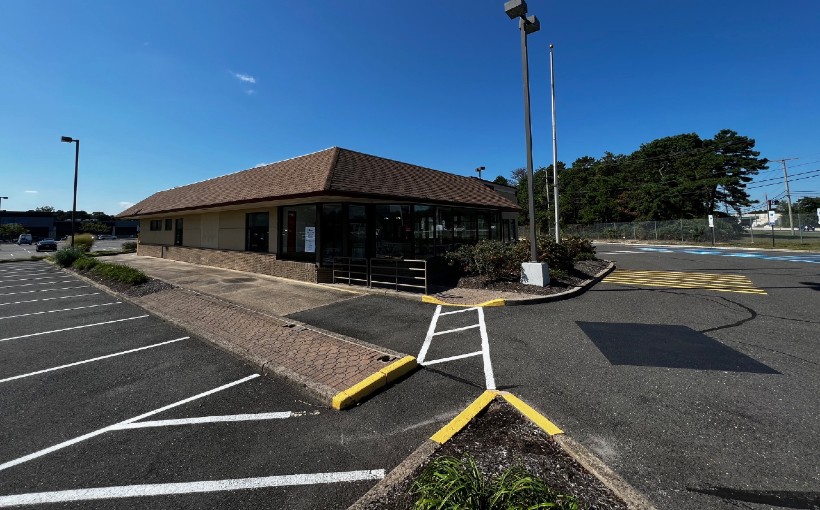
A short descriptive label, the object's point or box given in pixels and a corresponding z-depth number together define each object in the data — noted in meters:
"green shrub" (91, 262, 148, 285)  11.40
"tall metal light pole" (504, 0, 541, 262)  9.18
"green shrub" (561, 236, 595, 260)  14.62
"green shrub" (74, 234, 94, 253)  26.56
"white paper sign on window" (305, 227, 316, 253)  12.42
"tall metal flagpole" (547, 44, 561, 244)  16.25
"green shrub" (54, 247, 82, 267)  18.36
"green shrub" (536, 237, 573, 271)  11.84
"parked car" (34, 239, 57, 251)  35.81
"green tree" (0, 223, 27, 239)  64.50
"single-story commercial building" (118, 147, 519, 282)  12.16
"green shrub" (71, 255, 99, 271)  15.53
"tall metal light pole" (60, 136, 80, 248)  21.66
